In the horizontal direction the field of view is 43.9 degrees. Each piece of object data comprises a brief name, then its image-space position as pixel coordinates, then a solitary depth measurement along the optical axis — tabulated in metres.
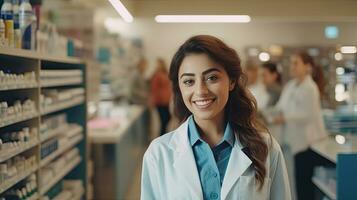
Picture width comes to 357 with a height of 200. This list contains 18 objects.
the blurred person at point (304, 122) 4.41
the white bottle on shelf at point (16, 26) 2.47
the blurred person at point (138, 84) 9.33
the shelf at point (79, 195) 3.69
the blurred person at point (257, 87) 6.21
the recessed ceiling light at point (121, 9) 2.50
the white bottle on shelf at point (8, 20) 2.33
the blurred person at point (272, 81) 5.92
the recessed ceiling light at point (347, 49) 9.25
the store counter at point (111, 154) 4.68
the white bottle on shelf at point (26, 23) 2.59
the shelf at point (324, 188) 3.61
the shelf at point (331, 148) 3.49
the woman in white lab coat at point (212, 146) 1.81
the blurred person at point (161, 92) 8.59
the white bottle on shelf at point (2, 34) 2.17
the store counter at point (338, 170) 2.86
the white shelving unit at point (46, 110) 2.46
